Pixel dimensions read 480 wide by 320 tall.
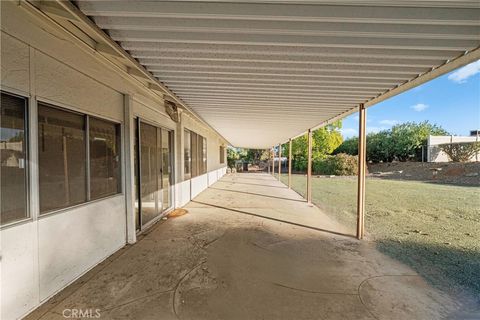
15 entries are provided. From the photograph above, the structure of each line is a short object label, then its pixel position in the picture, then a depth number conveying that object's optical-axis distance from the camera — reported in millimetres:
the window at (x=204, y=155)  10844
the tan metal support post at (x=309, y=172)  8021
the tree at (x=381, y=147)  23328
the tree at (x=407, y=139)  22141
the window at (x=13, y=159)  2035
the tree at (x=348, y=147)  25350
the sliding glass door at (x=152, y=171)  4562
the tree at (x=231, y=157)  27523
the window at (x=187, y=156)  7489
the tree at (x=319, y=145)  24000
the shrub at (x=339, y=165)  19734
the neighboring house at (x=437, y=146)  20328
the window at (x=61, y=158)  2451
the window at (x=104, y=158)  3244
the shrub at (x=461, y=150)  17922
